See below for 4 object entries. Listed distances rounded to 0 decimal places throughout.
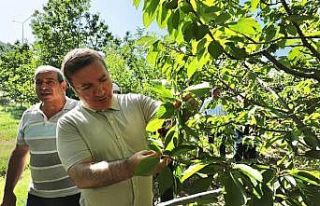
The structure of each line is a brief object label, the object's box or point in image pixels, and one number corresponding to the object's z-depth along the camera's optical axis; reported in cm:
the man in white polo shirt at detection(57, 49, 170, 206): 114
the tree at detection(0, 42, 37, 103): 1748
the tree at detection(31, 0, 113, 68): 1575
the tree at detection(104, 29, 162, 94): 745
